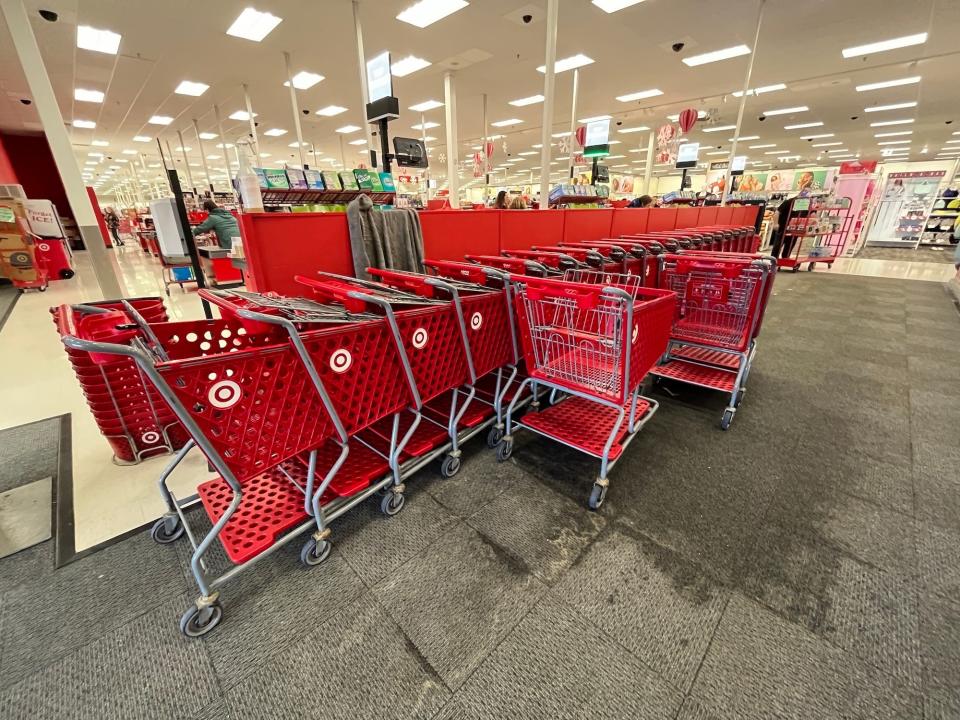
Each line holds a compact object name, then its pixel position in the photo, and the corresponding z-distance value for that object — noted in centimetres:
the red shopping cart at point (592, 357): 189
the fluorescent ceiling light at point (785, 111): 1212
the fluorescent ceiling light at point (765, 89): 1000
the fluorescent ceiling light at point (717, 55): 780
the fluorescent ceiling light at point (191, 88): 950
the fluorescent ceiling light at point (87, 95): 964
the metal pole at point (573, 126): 623
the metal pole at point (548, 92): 370
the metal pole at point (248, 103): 963
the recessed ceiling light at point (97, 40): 666
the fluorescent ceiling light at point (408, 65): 830
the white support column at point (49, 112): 319
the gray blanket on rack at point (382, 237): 253
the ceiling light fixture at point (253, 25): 630
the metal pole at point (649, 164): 997
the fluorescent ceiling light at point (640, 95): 1077
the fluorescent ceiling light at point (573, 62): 818
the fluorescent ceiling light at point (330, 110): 1200
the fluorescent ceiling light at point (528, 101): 1156
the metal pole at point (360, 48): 558
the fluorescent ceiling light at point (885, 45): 723
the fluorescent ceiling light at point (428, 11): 605
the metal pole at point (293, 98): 785
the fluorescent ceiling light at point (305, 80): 907
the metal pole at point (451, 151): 752
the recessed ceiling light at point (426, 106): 1180
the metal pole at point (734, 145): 629
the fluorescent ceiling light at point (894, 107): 1155
